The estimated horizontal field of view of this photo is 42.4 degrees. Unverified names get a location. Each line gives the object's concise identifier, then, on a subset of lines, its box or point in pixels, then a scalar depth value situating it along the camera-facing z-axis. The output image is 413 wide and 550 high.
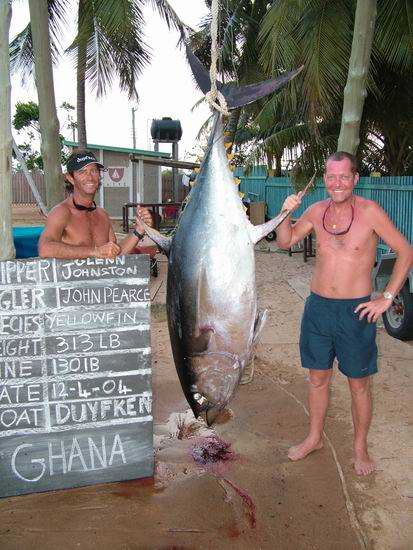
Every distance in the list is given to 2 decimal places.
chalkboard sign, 2.44
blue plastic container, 5.66
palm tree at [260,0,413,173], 5.95
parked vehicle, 4.81
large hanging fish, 1.98
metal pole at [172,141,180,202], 16.77
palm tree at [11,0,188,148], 6.83
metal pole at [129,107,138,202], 16.05
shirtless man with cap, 2.44
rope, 2.03
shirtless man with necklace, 2.52
